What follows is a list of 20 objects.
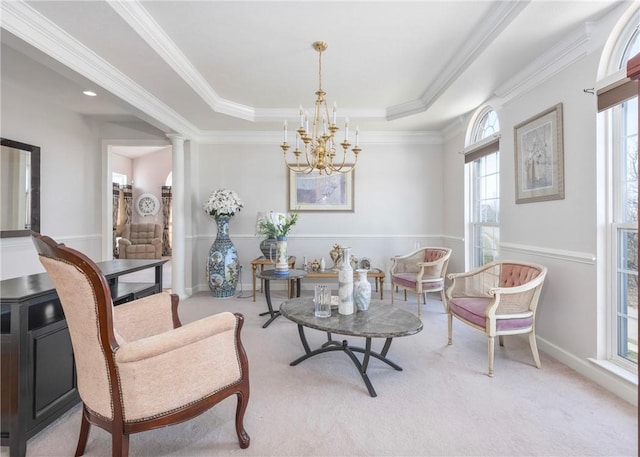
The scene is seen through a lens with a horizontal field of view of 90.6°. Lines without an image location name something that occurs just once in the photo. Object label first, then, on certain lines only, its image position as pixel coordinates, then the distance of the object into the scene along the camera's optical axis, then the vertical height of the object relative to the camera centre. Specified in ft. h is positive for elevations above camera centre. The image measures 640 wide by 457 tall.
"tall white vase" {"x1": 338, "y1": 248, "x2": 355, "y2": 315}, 7.91 -1.51
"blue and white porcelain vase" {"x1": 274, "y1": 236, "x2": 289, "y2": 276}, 12.24 -1.18
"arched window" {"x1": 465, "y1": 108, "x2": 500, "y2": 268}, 12.62 +1.74
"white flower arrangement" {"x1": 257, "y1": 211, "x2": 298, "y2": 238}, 13.67 +0.22
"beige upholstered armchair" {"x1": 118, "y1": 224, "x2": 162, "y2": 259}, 26.32 -1.11
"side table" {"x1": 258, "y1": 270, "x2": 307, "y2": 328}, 11.90 -1.81
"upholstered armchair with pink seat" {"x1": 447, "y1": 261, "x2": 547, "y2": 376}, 8.16 -2.18
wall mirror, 11.31 +1.51
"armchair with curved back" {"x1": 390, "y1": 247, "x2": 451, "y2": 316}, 13.12 -1.95
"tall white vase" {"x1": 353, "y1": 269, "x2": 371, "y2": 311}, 8.18 -1.64
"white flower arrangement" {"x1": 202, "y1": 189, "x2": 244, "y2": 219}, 15.33 +1.22
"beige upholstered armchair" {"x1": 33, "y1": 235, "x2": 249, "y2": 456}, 4.32 -1.99
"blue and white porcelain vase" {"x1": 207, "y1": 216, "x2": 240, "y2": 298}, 15.55 -1.75
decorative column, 15.52 +0.48
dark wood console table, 5.10 -2.31
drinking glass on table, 7.97 -1.82
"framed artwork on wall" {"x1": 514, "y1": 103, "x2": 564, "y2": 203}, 8.75 +2.15
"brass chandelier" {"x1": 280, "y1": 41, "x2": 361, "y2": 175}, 9.49 +2.82
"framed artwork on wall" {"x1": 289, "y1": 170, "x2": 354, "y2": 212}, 17.12 +2.01
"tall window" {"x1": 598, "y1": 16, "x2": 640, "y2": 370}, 7.18 +0.41
